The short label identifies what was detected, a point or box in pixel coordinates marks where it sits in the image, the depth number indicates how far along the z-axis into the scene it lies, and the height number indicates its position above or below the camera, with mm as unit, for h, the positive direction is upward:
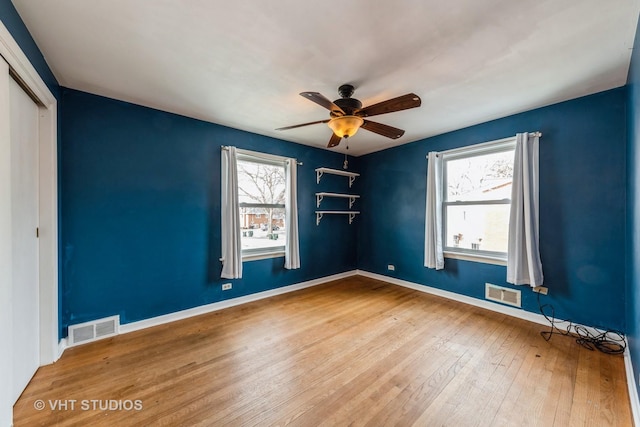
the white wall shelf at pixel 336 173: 4409 +746
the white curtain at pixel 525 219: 2832 -69
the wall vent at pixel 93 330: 2422 -1160
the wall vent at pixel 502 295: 3080 -1036
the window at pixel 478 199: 3260 +198
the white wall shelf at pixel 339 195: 4461 +320
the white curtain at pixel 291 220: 3902 -101
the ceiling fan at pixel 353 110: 2000 +887
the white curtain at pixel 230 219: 3277 -71
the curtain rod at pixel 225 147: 3322 +880
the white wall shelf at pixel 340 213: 4480 +6
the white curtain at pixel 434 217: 3727 -58
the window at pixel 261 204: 3676 +147
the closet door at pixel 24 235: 1709 -153
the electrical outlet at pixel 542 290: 2867 -883
